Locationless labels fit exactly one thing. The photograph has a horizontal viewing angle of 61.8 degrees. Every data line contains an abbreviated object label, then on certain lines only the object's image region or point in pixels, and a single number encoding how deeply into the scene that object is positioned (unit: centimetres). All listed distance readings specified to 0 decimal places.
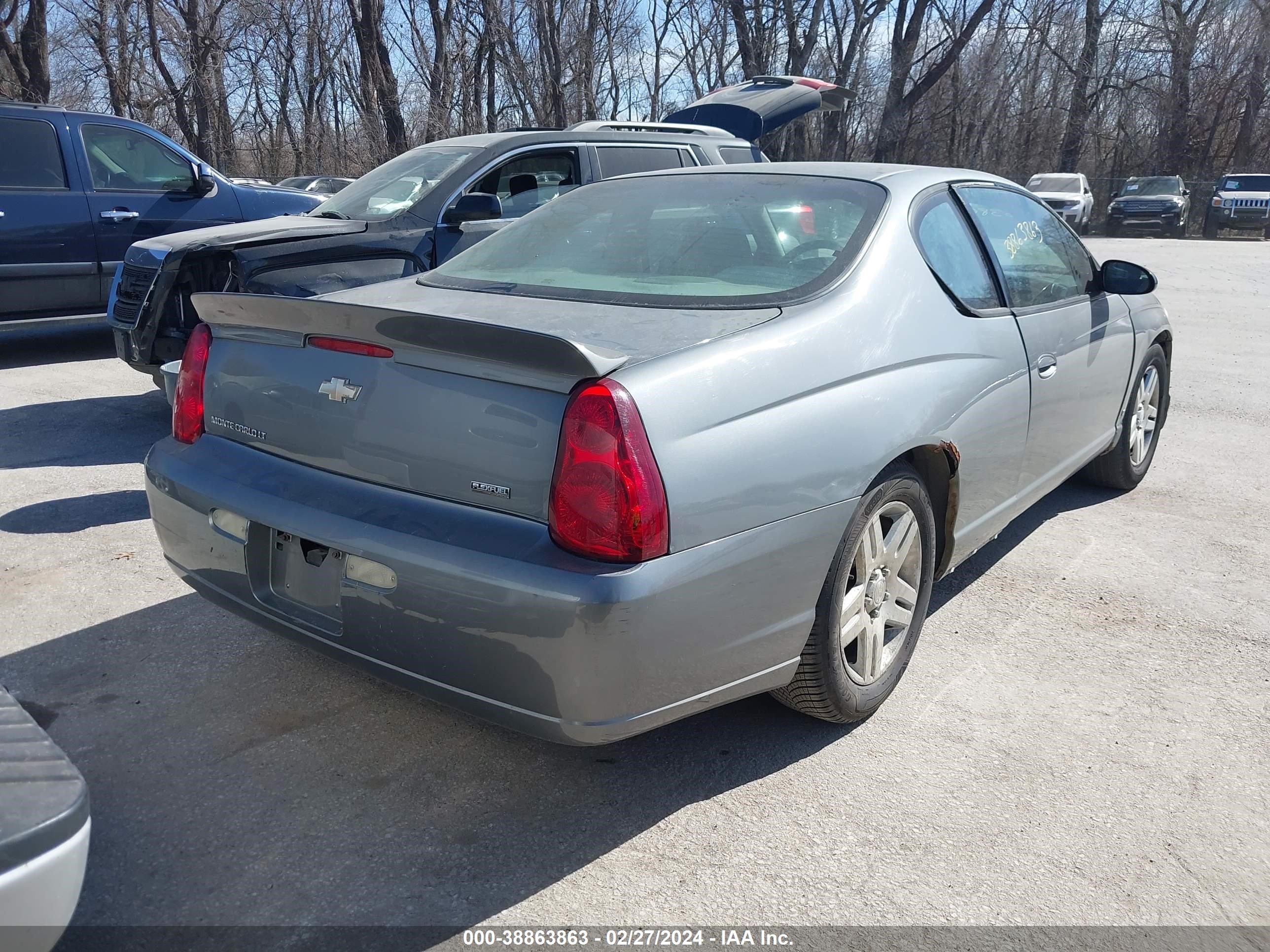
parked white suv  2811
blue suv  812
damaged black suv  588
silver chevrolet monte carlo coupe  231
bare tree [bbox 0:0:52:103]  2339
